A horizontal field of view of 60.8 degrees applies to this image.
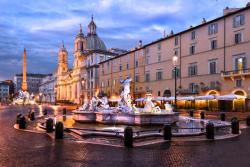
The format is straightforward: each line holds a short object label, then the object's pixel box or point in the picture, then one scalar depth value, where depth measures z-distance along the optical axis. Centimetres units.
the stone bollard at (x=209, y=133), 1074
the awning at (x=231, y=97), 2848
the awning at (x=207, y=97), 3052
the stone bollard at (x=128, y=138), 902
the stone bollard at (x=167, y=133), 1025
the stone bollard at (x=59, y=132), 1050
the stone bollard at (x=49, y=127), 1229
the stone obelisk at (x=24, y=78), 7199
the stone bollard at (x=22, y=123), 1383
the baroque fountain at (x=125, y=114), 1472
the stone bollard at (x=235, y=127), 1220
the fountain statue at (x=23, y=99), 7199
